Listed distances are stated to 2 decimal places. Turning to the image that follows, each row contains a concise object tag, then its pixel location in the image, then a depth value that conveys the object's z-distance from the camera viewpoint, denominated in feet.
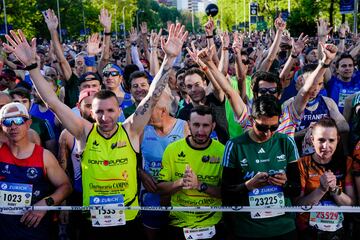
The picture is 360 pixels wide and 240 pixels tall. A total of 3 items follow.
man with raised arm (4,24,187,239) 13.46
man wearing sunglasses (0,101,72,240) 13.76
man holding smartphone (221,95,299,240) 12.69
